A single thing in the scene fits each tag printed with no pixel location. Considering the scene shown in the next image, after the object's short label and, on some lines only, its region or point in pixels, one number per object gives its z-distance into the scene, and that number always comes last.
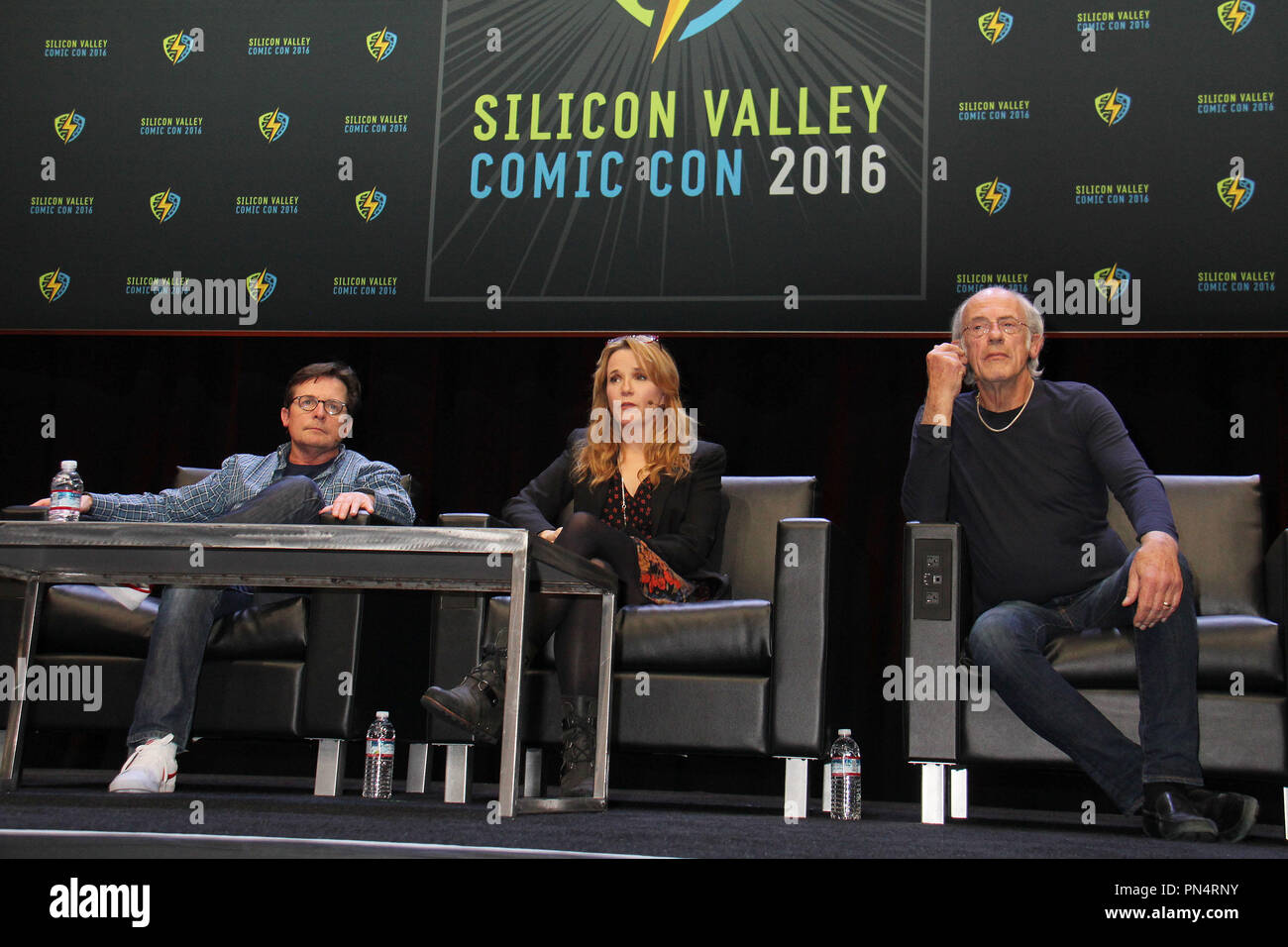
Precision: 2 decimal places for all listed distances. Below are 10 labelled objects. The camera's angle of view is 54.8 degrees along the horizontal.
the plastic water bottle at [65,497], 2.37
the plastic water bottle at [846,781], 2.60
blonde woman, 2.64
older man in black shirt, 2.08
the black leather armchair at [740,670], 2.52
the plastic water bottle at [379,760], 2.75
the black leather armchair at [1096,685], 2.31
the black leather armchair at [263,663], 2.70
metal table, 2.00
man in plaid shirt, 2.38
